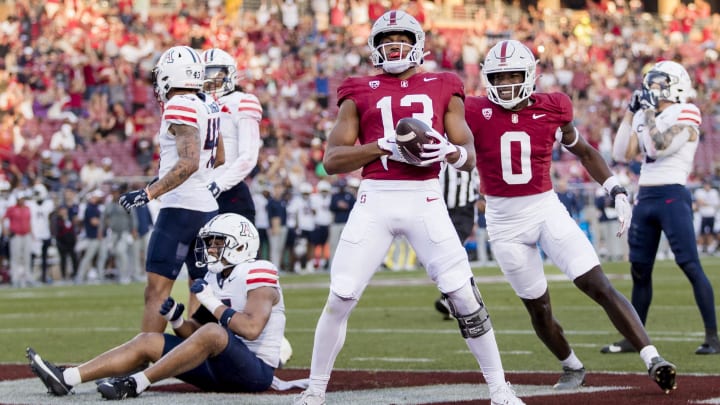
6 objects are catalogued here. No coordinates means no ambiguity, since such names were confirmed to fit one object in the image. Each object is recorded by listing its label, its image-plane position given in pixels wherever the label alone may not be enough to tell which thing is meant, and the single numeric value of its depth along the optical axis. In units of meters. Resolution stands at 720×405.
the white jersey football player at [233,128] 16.36
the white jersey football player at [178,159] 14.21
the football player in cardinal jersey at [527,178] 13.11
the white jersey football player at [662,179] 17.05
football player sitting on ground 12.48
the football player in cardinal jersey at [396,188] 11.10
